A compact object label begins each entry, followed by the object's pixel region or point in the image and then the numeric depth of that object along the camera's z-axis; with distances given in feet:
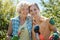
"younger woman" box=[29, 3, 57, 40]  9.75
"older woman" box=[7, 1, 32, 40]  10.49
